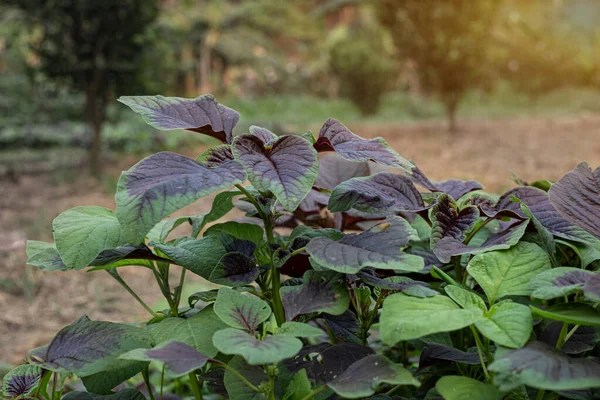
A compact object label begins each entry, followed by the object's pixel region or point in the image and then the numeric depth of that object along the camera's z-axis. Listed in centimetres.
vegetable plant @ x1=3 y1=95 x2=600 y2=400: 52
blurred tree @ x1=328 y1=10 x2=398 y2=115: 811
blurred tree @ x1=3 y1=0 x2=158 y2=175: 491
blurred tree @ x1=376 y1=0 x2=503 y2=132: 655
